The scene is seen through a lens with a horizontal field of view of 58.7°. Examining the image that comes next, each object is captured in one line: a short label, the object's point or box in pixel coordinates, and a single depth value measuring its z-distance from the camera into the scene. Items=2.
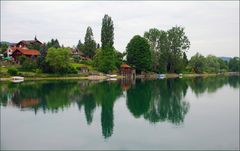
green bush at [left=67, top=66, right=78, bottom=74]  57.86
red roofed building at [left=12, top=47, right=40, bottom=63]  62.68
